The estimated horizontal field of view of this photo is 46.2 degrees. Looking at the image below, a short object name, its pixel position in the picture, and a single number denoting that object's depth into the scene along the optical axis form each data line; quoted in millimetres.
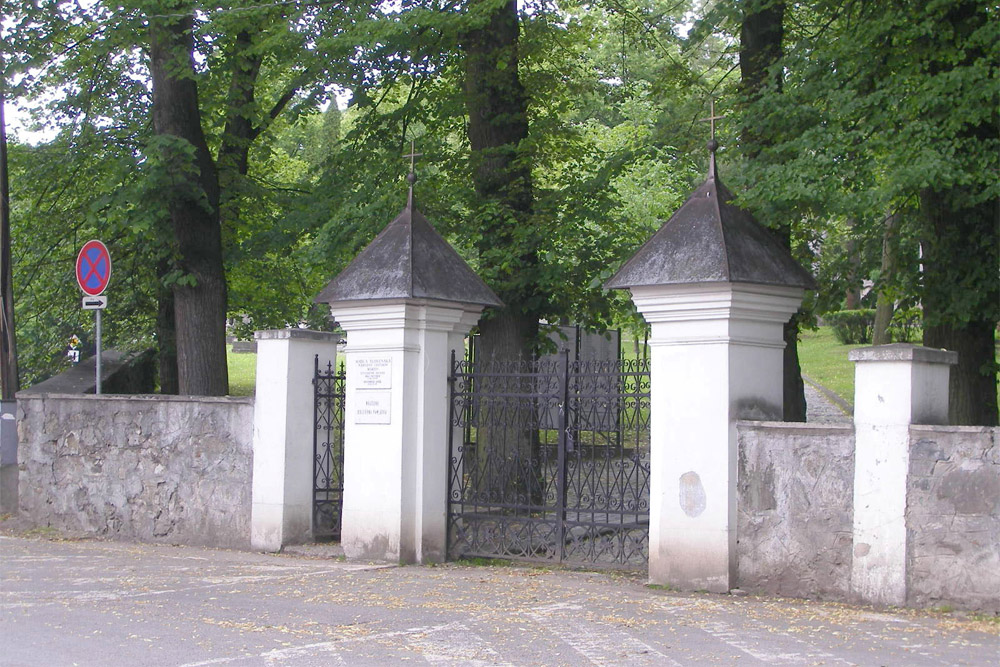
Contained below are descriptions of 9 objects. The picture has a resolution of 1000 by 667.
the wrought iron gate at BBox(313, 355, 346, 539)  11617
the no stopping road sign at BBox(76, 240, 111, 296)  12977
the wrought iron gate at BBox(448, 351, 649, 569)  9914
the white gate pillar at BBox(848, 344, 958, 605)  8367
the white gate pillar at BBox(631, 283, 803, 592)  9227
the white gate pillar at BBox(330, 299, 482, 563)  10789
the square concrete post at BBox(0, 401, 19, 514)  14055
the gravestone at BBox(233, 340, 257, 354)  48344
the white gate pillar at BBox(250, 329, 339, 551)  11398
